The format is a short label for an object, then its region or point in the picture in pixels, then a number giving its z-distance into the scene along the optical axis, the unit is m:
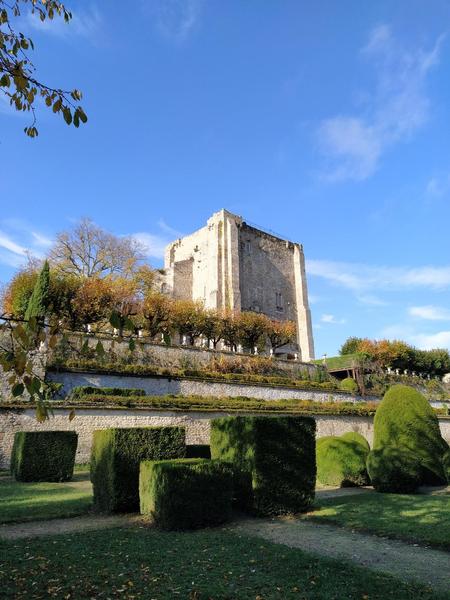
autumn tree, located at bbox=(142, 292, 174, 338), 29.77
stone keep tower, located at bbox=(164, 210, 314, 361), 45.66
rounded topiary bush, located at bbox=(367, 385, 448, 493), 10.43
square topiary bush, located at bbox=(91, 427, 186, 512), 7.95
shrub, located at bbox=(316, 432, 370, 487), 11.87
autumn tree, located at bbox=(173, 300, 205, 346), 30.81
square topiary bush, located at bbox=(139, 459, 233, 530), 6.70
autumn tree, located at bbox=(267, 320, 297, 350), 36.97
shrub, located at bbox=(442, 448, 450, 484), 11.54
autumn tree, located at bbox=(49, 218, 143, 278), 37.84
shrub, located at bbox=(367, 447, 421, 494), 10.34
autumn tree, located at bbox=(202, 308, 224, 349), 32.06
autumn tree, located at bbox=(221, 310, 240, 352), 33.12
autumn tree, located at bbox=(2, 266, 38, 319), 26.41
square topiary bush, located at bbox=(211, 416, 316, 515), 8.01
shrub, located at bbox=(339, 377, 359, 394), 28.54
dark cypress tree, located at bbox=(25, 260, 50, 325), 21.99
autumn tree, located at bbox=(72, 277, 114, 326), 26.89
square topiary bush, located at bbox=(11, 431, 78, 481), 11.41
